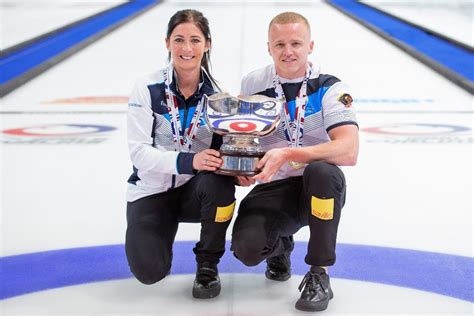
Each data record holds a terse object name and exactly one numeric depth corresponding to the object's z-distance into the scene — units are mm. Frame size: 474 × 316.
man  4256
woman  4402
